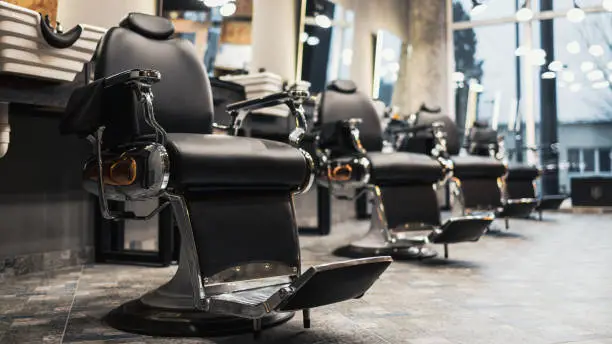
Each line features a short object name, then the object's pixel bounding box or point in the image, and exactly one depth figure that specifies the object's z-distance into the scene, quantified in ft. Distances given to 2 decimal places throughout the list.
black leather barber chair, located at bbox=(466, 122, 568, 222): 14.23
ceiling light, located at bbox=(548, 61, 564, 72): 25.66
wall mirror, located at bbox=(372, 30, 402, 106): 20.81
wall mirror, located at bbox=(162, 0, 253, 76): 12.03
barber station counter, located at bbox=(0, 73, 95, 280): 8.59
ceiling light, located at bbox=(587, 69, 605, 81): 25.66
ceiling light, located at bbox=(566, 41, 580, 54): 25.85
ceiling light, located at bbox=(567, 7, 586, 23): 21.77
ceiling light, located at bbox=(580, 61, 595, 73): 25.75
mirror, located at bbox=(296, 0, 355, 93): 16.31
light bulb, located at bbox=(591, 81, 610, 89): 25.51
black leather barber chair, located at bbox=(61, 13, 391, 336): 4.85
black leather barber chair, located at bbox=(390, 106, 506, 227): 12.91
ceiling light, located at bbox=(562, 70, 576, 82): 25.66
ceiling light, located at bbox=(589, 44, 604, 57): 25.80
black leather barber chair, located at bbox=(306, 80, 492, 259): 9.60
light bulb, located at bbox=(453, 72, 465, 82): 26.43
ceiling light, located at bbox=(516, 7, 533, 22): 22.58
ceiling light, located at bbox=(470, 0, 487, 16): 21.11
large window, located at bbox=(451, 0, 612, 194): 25.17
